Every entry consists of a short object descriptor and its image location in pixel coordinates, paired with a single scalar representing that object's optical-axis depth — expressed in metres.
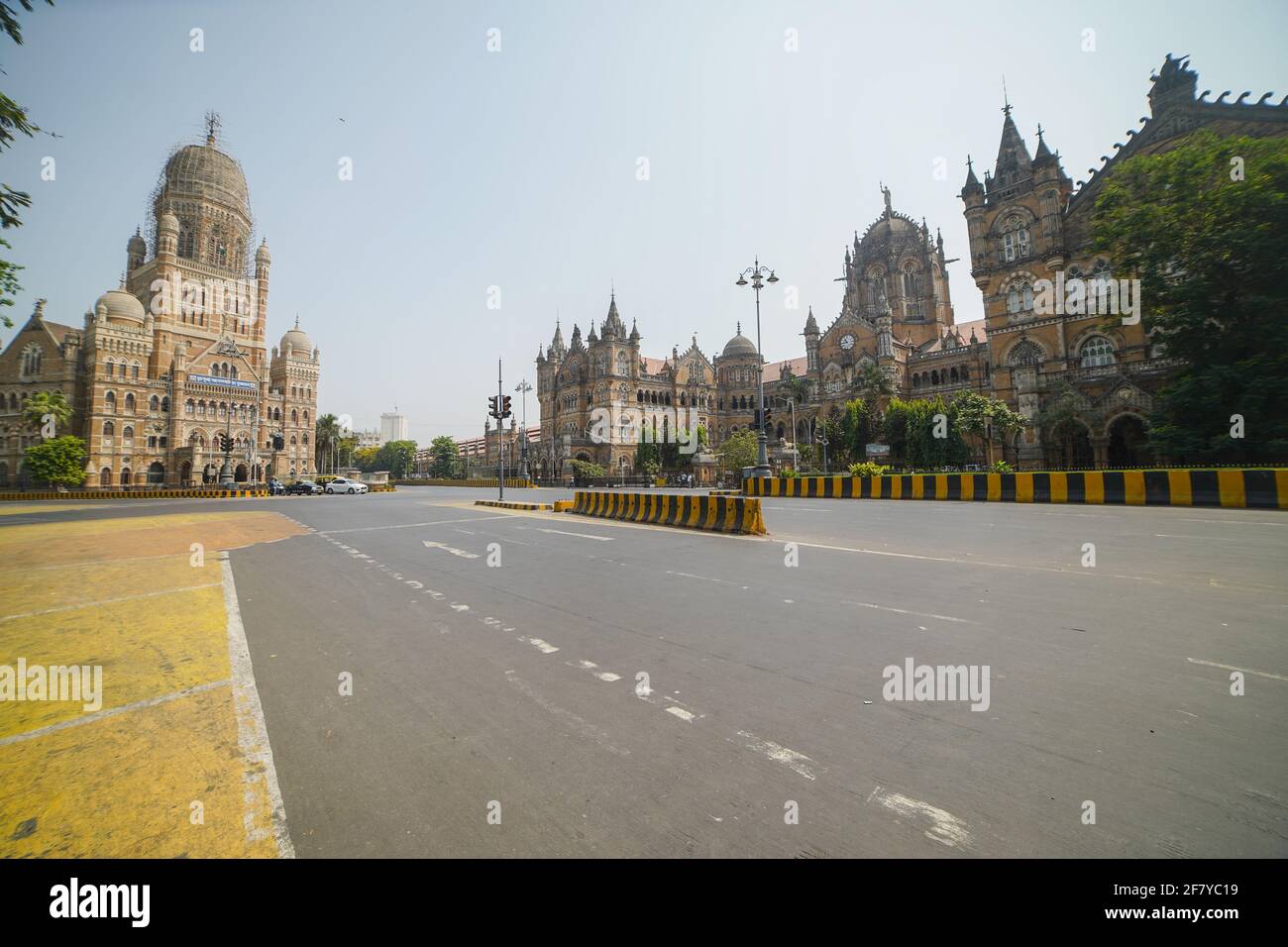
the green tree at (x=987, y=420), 34.62
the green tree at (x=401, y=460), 109.59
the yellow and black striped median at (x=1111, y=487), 14.21
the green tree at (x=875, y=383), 52.16
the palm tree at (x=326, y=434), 80.41
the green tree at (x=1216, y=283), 20.33
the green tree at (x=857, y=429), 50.69
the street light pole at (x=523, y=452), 38.72
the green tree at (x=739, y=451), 45.75
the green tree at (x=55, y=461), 44.09
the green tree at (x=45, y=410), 46.34
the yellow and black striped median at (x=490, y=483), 58.75
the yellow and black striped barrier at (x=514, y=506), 20.55
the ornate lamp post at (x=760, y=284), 22.86
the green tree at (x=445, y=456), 92.06
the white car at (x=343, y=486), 42.47
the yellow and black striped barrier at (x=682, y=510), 11.89
